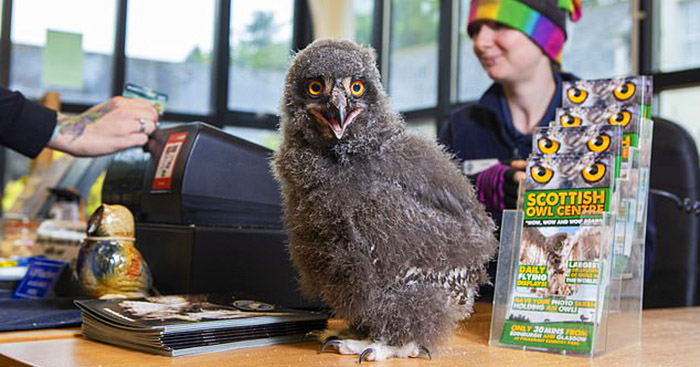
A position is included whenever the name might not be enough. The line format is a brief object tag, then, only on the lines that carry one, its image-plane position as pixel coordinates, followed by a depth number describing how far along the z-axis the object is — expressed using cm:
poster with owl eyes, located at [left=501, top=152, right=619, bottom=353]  80
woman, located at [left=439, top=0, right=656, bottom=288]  151
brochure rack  80
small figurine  103
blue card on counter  123
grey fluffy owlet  72
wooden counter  72
